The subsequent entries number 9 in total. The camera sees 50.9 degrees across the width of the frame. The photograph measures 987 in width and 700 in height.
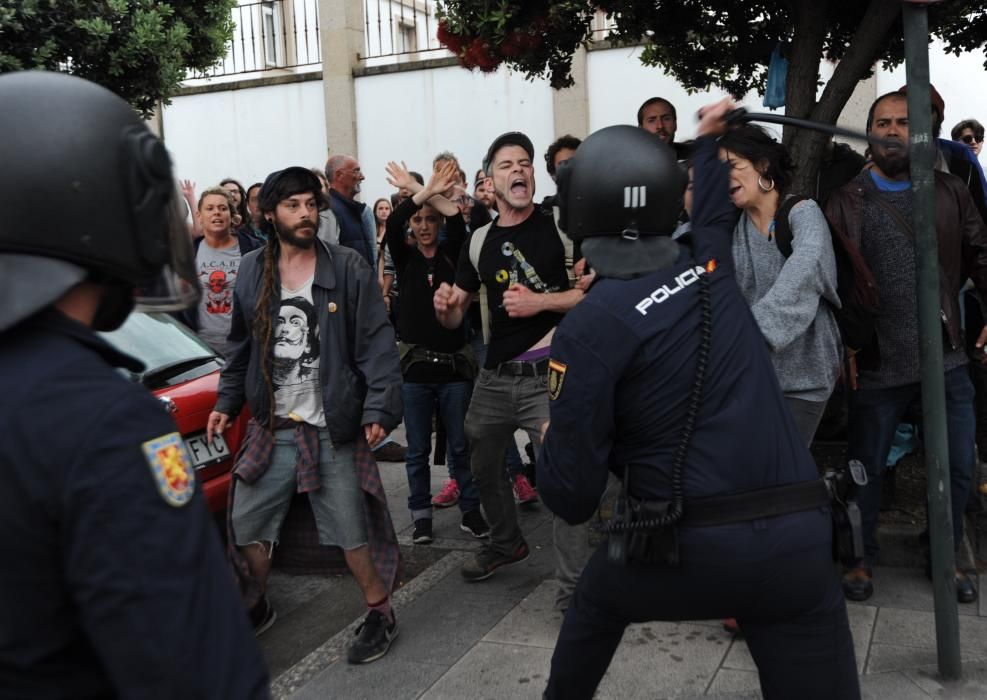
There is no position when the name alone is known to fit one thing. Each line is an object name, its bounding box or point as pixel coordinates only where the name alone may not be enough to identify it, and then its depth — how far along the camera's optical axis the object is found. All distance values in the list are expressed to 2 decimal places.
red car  4.48
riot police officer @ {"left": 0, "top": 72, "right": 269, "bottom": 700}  1.23
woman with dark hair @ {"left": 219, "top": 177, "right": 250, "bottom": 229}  8.50
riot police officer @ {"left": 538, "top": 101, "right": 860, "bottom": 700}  2.29
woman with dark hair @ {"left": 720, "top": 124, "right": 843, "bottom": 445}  3.84
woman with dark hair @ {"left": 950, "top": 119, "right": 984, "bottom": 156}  7.93
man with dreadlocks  4.00
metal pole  3.35
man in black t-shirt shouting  4.32
